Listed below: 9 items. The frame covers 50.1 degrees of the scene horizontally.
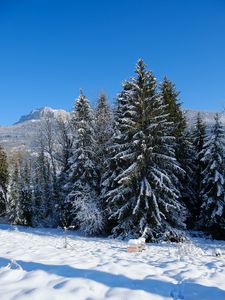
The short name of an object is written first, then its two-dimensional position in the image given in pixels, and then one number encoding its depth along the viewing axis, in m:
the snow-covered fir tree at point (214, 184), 16.83
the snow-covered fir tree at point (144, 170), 15.14
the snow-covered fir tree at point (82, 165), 19.26
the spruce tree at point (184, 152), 19.53
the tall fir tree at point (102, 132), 20.59
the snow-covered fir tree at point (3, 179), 30.93
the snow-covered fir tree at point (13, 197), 28.21
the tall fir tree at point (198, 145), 20.01
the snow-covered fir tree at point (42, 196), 27.49
